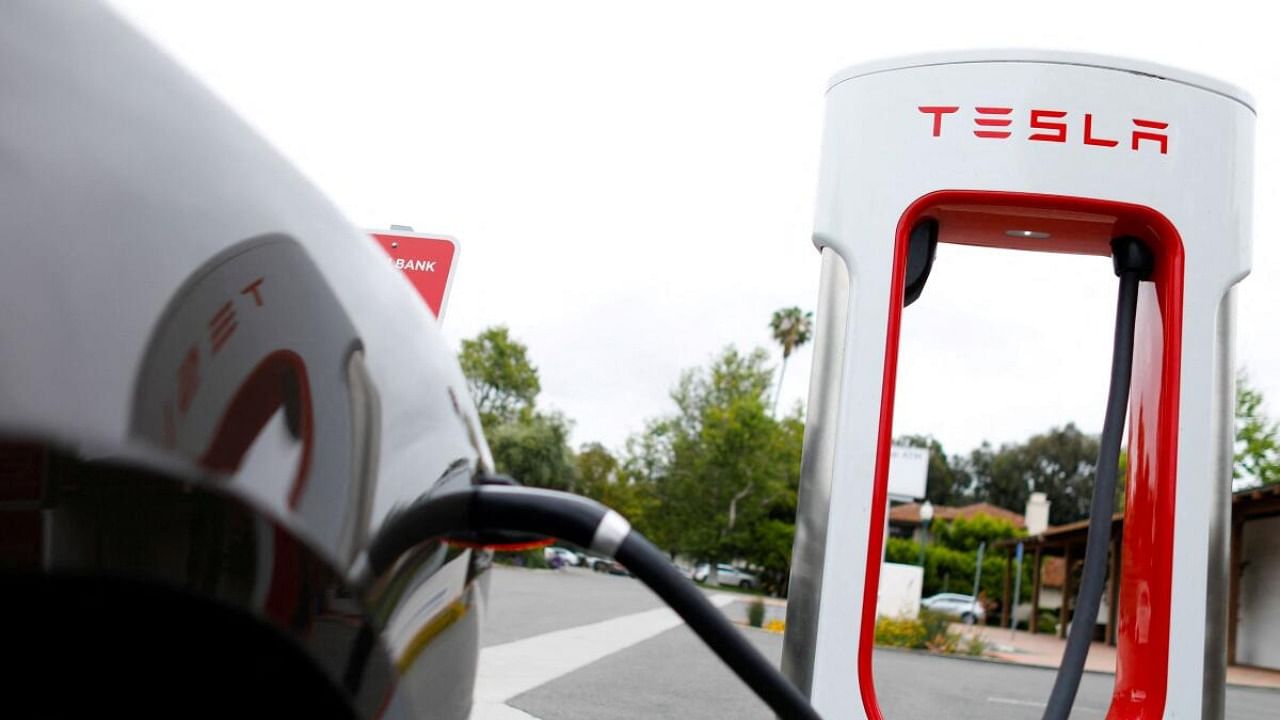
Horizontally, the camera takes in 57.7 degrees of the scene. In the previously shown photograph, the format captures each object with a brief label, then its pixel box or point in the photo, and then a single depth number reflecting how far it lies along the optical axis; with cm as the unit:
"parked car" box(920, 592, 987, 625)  3300
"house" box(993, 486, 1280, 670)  2002
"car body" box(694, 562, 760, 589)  5266
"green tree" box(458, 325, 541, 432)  5369
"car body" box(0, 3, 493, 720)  54
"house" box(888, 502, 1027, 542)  5944
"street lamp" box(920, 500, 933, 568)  2520
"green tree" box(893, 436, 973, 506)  7625
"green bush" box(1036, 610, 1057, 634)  3431
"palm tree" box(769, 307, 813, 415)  5694
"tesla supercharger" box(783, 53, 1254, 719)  191
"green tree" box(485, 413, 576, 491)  3512
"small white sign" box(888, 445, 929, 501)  2856
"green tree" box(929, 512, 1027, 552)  4216
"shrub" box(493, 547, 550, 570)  3138
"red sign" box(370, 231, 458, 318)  396
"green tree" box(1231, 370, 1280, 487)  2517
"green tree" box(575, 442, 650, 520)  5206
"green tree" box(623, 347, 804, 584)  4722
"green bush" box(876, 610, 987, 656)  1825
